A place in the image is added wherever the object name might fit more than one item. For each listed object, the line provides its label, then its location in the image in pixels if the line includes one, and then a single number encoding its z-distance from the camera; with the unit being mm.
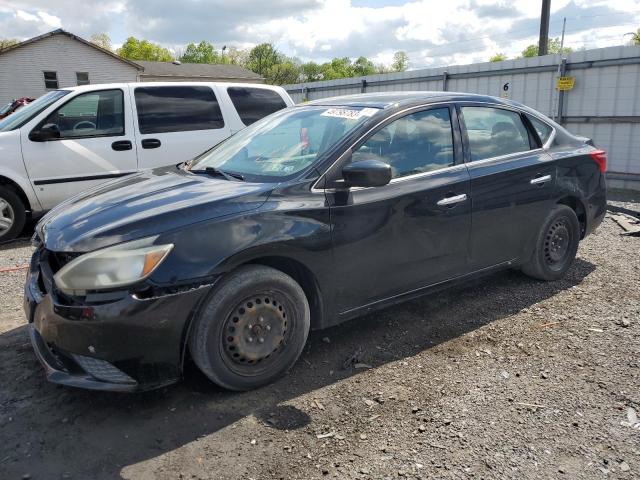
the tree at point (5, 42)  60244
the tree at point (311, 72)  88500
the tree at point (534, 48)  75838
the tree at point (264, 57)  87500
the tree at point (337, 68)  100088
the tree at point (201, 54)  100125
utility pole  16859
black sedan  2729
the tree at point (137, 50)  80625
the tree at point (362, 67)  105150
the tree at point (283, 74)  81625
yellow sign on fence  10945
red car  14260
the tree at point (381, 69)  96825
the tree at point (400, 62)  108250
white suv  6477
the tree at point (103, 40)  85256
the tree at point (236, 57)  92375
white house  33875
